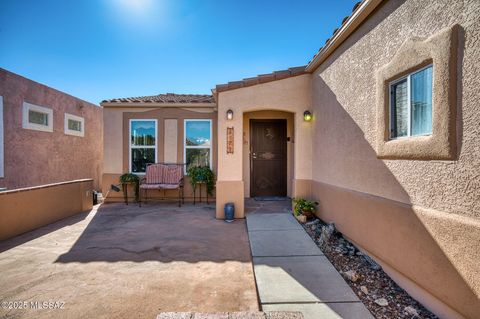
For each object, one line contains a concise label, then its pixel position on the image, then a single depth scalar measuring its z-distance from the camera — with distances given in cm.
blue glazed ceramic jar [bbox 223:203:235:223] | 606
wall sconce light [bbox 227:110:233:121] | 604
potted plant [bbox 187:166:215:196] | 822
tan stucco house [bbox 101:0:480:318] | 226
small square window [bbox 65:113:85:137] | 1107
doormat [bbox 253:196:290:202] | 773
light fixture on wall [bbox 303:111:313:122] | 618
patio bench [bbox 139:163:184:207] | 818
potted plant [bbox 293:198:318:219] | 579
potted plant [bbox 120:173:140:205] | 833
